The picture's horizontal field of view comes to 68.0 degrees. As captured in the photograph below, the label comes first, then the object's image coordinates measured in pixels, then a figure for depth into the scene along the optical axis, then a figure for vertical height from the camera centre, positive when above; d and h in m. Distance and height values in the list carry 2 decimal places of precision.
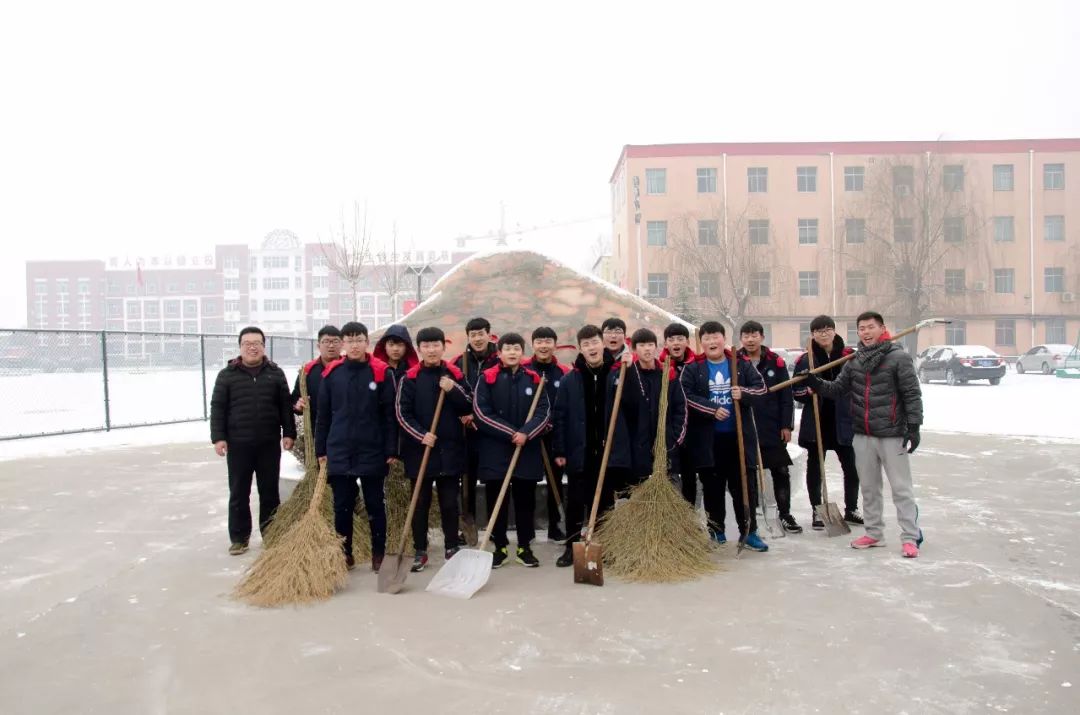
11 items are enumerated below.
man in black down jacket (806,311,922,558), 5.29 -0.65
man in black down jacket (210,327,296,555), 5.77 -0.65
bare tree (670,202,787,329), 35.56 +2.80
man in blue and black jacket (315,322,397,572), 5.06 -0.65
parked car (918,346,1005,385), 23.06 -1.28
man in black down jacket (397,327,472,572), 5.12 -0.63
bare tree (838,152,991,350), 35.06 +3.92
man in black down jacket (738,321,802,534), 5.94 -0.69
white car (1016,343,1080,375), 27.00 -1.34
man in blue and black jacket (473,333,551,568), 5.21 -0.63
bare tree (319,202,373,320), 24.27 +2.51
